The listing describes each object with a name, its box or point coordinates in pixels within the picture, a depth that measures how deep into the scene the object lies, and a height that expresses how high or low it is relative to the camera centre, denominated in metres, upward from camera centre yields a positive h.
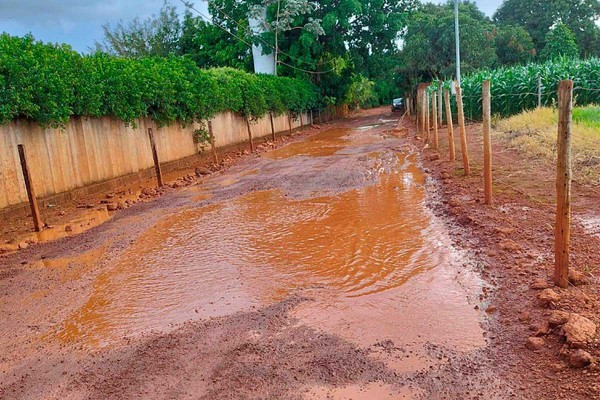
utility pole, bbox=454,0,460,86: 22.00 +2.57
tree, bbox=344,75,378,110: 53.68 +1.70
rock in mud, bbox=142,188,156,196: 10.97 -1.32
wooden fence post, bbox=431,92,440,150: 14.23 -0.89
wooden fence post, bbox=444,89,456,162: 10.81 -0.70
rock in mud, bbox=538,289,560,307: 3.95 -1.69
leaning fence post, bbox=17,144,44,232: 8.06 -0.72
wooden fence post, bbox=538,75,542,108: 20.56 -0.03
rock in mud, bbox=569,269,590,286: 4.20 -1.66
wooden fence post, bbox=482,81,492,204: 7.06 -0.72
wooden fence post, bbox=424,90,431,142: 17.37 -0.53
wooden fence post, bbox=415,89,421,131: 22.91 -0.37
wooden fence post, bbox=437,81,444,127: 16.18 +0.15
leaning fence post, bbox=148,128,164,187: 11.82 -0.71
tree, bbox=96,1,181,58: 34.81 +6.92
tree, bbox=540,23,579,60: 36.03 +3.21
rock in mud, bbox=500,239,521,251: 5.33 -1.68
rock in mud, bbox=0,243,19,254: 7.10 -1.43
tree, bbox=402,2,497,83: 32.69 +3.76
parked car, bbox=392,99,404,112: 45.84 +0.01
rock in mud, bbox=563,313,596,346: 3.28 -1.67
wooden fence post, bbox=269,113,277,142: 23.61 -0.57
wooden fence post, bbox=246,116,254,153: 19.52 -0.99
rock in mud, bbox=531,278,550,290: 4.27 -1.71
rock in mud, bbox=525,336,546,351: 3.44 -1.78
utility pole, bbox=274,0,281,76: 29.28 +5.08
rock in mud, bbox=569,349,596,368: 3.09 -1.73
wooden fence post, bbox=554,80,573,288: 4.07 -0.81
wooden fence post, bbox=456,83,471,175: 9.14 -0.67
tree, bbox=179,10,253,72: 33.59 +5.43
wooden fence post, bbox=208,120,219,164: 15.82 -0.49
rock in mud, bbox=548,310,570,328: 3.56 -1.69
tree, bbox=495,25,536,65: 37.59 +3.59
